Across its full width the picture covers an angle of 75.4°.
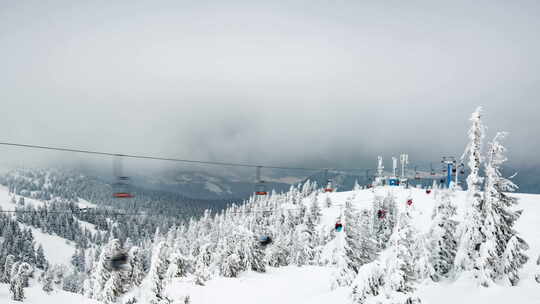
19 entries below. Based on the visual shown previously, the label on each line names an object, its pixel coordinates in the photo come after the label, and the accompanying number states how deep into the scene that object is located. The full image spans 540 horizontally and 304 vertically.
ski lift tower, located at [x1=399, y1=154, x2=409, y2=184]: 109.78
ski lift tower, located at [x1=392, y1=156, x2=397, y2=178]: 131.62
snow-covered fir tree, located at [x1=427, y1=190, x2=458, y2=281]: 30.97
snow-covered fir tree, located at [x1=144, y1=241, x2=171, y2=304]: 33.22
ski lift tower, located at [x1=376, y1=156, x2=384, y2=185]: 113.62
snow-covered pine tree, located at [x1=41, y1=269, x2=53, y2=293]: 65.75
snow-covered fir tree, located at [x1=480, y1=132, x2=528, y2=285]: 25.03
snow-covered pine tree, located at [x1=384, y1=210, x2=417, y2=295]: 22.50
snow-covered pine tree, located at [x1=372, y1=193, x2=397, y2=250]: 69.75
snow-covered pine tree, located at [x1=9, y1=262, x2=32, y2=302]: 49.44
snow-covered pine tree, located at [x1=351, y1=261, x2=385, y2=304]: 24.98
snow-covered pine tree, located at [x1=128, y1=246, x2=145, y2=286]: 41.09
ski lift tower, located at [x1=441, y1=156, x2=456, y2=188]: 74.88
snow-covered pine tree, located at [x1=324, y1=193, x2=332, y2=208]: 142.75
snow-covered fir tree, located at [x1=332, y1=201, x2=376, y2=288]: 37.09
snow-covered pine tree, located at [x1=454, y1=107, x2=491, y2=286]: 26.53
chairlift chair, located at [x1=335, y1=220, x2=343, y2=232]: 39.44
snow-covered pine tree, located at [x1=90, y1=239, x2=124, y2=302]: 37.31
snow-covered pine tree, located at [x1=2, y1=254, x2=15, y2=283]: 70.16
